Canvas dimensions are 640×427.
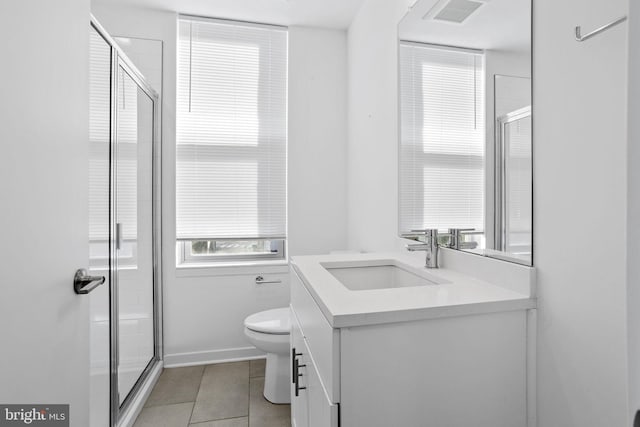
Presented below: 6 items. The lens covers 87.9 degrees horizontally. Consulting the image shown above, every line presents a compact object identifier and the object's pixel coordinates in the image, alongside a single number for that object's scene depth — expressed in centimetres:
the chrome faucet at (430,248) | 127
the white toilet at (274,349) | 178
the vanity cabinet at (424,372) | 75
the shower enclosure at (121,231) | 135
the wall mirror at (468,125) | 94
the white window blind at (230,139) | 235
